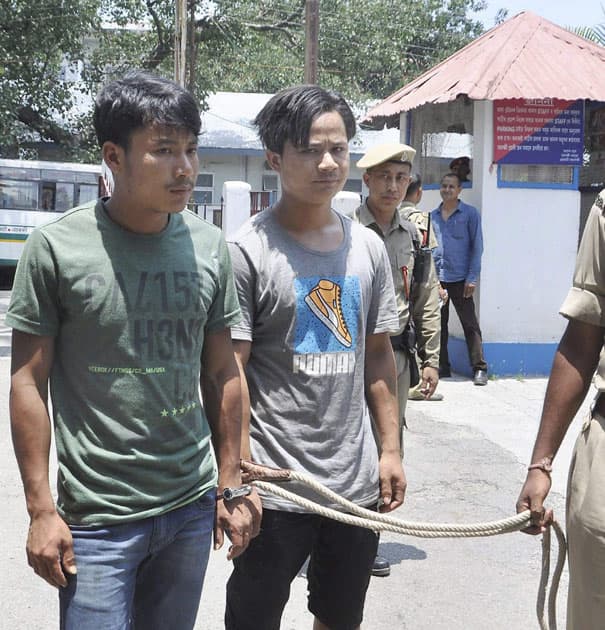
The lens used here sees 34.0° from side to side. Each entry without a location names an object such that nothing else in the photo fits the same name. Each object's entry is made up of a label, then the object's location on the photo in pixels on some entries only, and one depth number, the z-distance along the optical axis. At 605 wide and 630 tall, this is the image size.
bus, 23.00
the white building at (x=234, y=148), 27.88
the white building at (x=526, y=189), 9.24
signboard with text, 9.24
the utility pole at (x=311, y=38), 16.84
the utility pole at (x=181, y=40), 21.36
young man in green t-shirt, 2.11
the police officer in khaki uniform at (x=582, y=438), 2.30
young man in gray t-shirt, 2.63
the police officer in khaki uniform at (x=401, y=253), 4.03
